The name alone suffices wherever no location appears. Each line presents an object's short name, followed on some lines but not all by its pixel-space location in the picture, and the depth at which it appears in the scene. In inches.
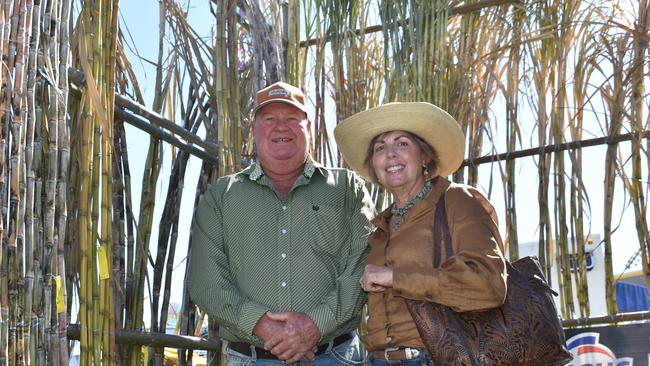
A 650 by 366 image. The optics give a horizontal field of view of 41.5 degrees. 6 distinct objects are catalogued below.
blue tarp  279.7
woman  80.0
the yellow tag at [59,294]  82.4
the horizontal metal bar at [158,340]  93.7
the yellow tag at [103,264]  90.2
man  91.2
